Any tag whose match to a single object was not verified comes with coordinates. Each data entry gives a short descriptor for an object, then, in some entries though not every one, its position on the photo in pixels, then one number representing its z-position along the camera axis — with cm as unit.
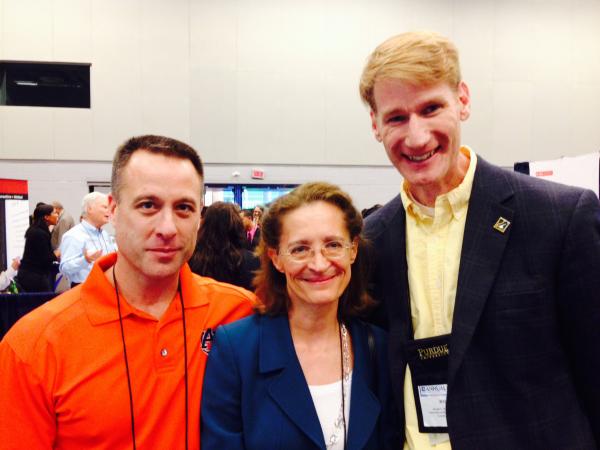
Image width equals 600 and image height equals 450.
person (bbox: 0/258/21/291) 586
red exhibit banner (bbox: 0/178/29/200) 622
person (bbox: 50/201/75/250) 826
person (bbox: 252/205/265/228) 894
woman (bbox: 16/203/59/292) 629
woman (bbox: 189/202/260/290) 410
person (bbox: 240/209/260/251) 659
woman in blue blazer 167
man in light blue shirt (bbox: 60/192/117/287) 550
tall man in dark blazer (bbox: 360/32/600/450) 150
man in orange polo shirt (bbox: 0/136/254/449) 158
